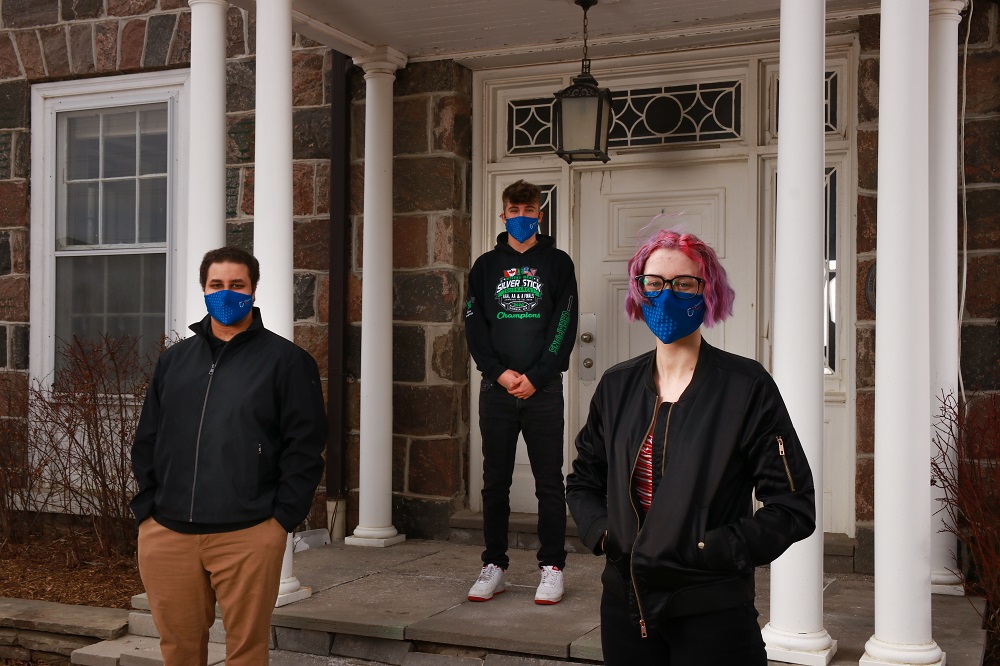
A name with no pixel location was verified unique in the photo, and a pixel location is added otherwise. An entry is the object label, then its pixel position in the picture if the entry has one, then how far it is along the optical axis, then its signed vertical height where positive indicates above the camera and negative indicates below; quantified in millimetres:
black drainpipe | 7055 +406
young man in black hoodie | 5137 -130
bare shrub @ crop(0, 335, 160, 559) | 6609 -645
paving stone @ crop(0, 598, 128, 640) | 5379 -1392
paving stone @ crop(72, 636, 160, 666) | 5070 -1426
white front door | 6402 +590
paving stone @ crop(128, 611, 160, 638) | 5309 -1360
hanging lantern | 6125 +1205
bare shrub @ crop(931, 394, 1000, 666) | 5031 -673
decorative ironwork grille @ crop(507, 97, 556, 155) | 6918 +1304
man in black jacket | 3664 -461
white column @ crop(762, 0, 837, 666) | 4305 +165
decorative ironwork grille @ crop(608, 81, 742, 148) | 6469 +1305
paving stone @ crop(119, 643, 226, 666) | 4938 -1412
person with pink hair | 2449 -321
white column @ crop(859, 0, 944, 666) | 4215 -52
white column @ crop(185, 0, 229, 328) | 5457 +984
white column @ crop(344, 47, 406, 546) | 6809 +122
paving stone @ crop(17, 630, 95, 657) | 5449 -1490
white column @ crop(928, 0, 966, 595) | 5500 +435
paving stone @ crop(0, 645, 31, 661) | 5594 -1575
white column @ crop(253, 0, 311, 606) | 5242 +737
